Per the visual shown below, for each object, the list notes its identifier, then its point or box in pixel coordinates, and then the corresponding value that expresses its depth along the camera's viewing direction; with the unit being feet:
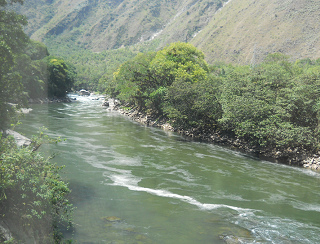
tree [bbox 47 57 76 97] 257.96
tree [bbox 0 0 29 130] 40.22
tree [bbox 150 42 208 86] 149.89
